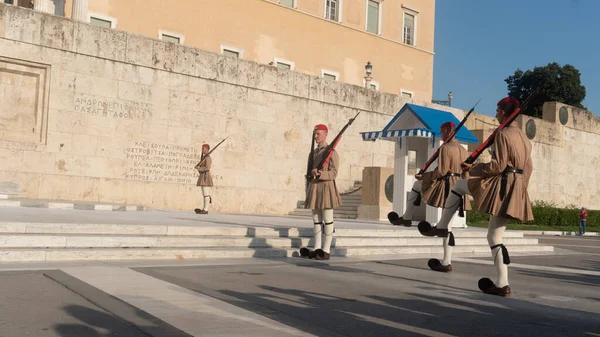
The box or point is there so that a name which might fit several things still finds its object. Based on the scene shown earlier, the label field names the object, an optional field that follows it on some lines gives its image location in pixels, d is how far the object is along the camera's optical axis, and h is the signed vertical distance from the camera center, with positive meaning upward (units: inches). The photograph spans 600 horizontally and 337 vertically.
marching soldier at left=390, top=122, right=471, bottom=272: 389.4 +17.5
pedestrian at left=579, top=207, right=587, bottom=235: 1212.6 -15.7
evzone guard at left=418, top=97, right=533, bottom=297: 297.1 +12.8
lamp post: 1258.6 +250.7
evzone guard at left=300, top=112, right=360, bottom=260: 423.2 +9.2
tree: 2842.0 +565.0
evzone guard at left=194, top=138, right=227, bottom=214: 735.1 +21.9
